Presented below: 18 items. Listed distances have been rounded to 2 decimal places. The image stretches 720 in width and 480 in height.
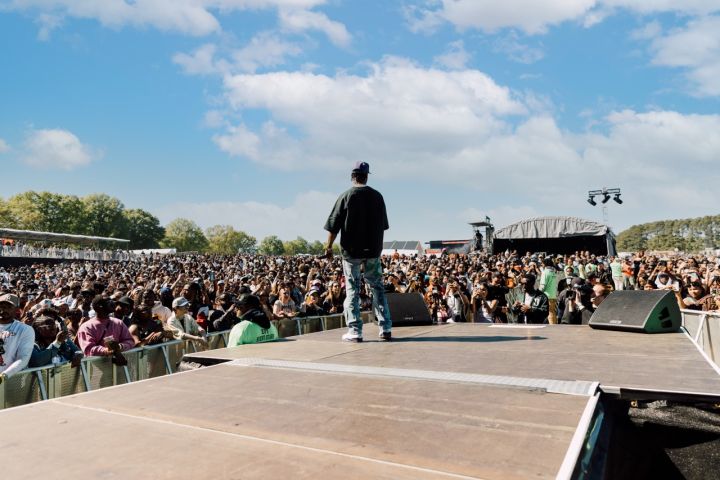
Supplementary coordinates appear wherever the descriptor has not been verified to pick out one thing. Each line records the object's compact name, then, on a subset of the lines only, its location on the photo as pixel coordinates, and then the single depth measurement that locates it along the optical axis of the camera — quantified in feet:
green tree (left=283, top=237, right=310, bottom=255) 574.97
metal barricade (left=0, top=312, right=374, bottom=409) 14.15
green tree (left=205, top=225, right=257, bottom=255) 462.60
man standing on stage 15.75
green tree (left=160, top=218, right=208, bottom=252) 420.77
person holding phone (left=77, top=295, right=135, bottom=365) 18.01
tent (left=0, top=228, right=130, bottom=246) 200.34
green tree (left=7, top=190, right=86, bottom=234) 294.66
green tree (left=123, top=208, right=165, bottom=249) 366.22
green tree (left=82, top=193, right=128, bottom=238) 335.28
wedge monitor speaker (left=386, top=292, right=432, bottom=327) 20.27
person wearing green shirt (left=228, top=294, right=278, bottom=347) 15.90
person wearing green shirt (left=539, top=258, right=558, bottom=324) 36.22
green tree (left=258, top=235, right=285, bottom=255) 522.31
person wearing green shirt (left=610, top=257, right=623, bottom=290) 55.52
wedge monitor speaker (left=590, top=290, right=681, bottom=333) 15.37
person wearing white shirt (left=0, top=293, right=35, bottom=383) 14.87
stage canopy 87.56
